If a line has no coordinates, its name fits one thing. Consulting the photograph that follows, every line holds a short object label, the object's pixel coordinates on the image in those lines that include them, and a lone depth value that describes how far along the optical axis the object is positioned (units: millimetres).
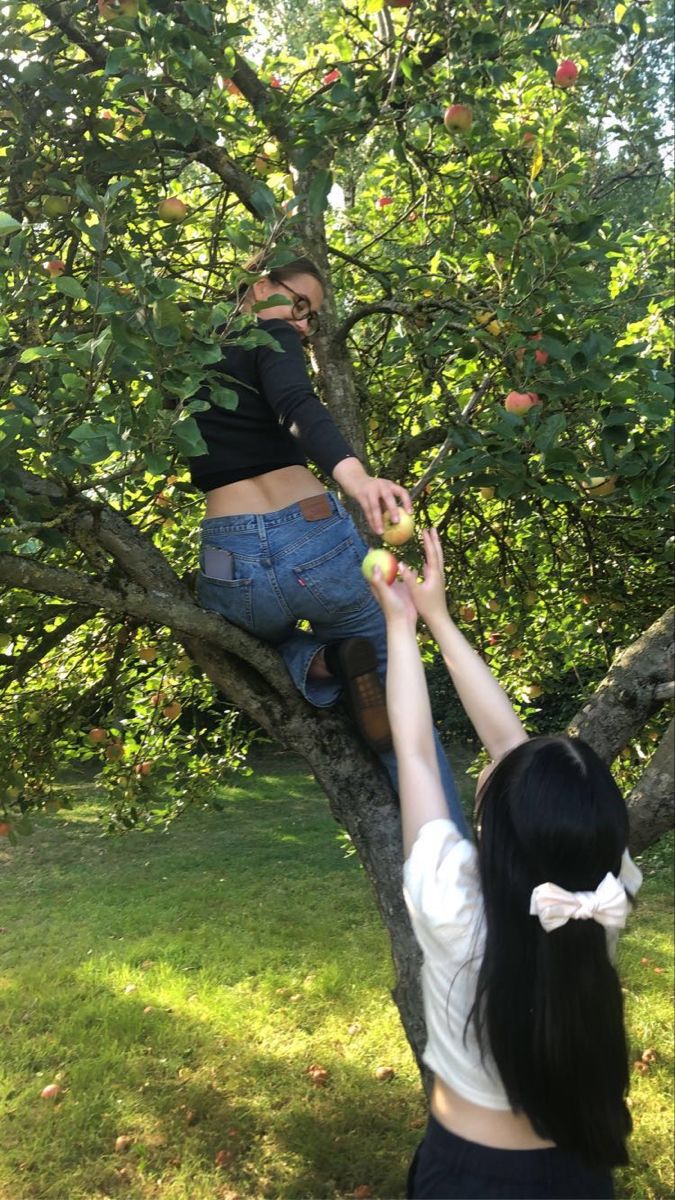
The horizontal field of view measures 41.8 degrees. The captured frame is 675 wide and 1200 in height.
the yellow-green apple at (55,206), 2318
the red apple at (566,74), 3238
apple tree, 1814
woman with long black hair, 1397
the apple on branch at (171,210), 2547
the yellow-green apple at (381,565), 1771
